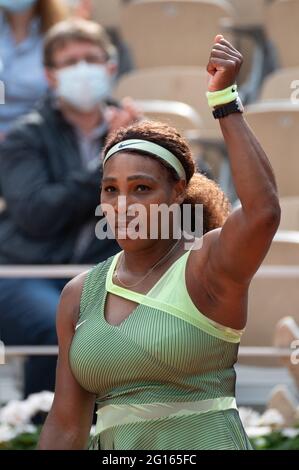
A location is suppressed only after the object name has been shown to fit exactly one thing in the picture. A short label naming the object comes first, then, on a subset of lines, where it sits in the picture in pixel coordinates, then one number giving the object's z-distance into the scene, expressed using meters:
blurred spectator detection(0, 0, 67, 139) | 12.59
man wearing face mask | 9.80
